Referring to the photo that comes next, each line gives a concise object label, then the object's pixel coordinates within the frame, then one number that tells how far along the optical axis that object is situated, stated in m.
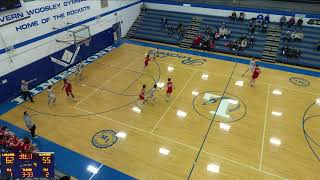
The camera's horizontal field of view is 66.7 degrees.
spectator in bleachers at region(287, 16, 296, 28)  21.71
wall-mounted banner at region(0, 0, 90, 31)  14.49
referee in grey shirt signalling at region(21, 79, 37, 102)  14.50
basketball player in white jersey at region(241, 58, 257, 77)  16.90
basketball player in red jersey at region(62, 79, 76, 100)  14.39
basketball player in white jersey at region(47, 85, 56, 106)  14.07
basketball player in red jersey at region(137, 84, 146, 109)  13.68
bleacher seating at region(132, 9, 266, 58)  21.78
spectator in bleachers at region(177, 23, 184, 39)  24.27
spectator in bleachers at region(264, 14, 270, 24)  22.66
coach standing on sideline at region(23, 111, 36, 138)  11.46
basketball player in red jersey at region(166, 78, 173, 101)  14.20
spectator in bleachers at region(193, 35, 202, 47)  22.47
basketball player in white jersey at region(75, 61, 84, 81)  17.12
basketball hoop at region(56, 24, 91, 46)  18.16
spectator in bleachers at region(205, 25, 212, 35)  23.41
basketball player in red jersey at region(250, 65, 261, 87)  15.72
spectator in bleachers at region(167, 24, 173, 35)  24.75
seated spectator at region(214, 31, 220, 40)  22.69
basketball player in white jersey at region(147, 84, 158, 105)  14.36
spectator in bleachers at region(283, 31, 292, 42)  21.22
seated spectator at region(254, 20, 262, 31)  22.67
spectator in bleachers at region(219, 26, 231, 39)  22.84
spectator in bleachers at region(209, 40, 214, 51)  22.16
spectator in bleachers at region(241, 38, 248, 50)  21.56
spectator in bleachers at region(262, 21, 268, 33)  22.15
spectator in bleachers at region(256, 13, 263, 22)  22.96
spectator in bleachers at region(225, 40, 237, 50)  21.83
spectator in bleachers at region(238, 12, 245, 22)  23.45
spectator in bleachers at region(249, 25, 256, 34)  22.30
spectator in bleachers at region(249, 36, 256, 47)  21.77
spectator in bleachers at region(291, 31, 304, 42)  20.89
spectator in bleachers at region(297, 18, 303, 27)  21.62
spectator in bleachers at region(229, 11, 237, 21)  23.72
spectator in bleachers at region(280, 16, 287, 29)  22.08
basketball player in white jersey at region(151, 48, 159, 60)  20.58
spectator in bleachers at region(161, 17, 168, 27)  25.41
